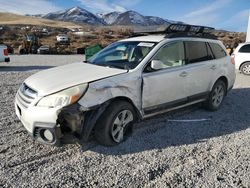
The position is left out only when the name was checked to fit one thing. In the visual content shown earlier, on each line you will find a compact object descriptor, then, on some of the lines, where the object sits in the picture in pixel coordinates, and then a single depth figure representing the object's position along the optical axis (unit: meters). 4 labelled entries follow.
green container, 14.82
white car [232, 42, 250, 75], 11.12
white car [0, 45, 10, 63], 12.62
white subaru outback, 3.32
